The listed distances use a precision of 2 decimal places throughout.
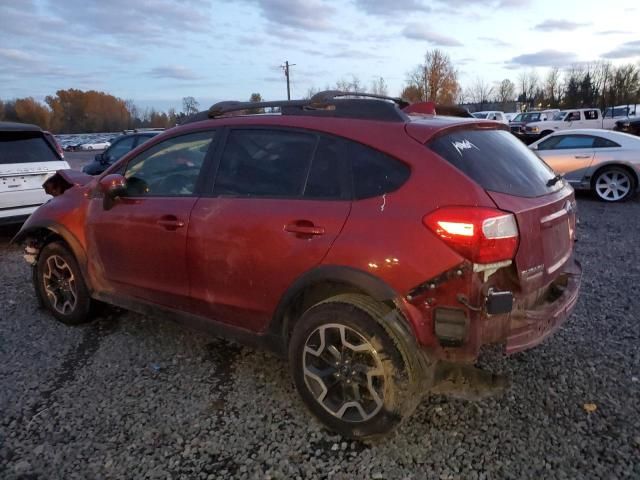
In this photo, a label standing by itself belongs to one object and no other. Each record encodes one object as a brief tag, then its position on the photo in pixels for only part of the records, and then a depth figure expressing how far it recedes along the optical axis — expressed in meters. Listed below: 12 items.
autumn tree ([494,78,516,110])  86.69
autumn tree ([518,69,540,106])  80.00
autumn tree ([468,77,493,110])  85.21
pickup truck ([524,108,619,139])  25.94
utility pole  63.26
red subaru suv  2.50
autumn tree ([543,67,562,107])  67.04
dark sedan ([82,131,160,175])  11.48
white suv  7.05
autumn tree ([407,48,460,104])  55.03
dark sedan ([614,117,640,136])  22.34
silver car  10.29
